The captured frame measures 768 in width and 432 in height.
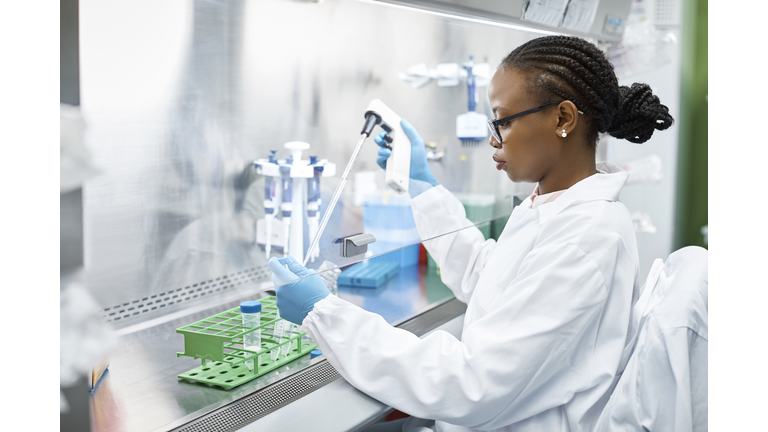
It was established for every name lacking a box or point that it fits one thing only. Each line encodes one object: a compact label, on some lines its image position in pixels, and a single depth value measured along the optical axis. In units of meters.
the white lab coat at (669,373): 0.99
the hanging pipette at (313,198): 1.28
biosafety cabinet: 0.99
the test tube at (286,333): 1.37
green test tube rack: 1.18
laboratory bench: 1.06
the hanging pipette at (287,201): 1.27
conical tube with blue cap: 1.24
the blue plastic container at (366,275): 1.95
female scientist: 1.02
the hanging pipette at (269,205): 1.26
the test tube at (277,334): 1.34
